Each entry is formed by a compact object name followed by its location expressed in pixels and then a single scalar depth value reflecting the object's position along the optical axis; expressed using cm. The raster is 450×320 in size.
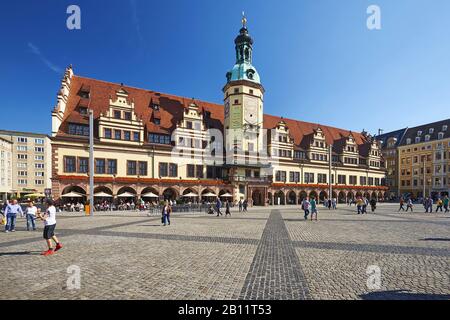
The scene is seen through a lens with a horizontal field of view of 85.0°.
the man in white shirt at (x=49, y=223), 823
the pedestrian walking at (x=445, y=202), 2641
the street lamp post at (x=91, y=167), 2188
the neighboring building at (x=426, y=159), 5962
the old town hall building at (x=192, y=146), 3048
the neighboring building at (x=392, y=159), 6971
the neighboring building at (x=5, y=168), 7094
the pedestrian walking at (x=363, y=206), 2471
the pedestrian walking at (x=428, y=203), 2637
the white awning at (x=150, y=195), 3138
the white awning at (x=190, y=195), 3341
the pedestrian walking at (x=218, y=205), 2214
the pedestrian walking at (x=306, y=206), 1842
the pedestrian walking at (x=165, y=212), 1547
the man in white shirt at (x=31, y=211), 1310
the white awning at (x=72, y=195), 2728
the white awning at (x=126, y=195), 3045
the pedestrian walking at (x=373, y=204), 2677
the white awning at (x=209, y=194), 3632
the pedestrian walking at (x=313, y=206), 1809
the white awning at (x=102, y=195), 2878
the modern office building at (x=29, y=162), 7738
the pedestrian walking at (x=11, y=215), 1304
